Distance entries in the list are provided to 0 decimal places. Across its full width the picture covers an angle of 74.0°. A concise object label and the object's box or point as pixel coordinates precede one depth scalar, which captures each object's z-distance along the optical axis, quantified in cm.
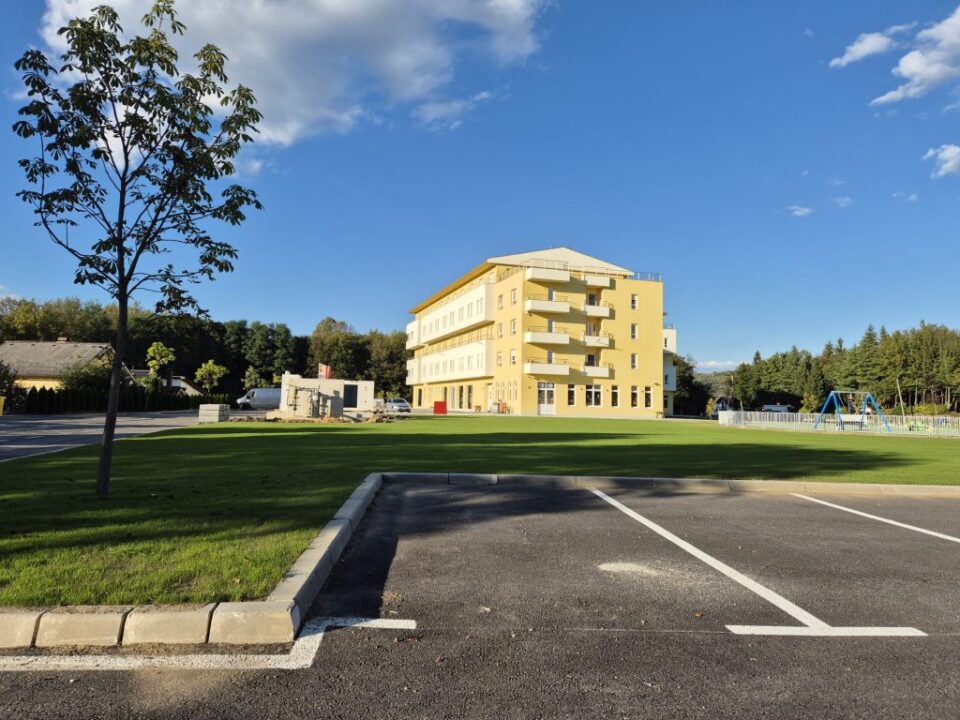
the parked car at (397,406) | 5288
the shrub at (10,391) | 3622
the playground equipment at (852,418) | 3549
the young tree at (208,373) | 7144
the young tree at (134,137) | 729
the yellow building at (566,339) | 5891
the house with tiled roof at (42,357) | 4828
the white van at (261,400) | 5400
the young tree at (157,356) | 5928
